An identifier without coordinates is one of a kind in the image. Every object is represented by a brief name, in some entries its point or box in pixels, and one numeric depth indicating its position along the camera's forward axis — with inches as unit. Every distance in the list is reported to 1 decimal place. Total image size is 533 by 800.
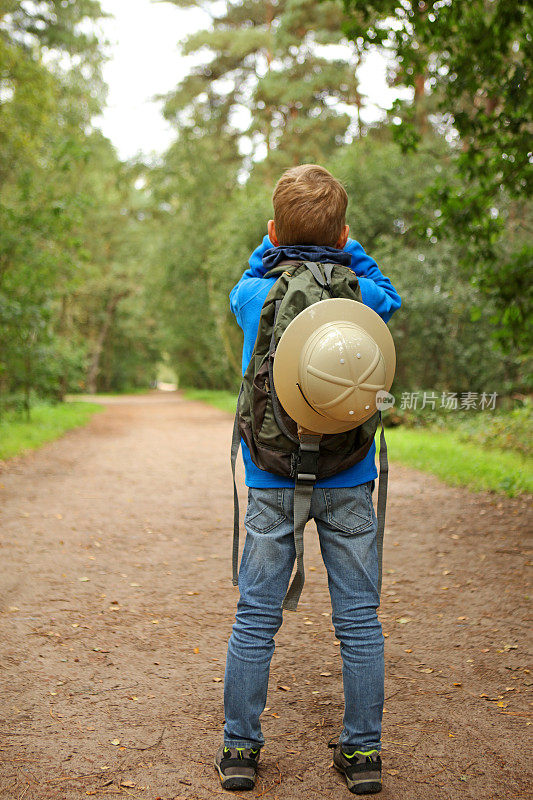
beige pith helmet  88.6
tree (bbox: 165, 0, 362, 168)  858.8
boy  96.9
